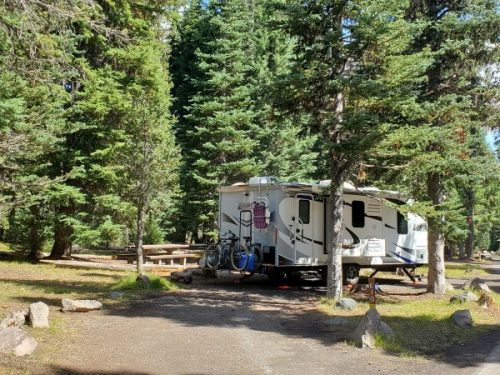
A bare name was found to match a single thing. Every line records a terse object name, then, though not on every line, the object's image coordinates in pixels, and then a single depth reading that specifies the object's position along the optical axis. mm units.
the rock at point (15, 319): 7758
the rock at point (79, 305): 9699
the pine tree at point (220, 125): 25469
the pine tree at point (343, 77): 10594
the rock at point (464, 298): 11898
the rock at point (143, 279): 13227
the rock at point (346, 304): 10828
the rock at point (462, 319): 9461
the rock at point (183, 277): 14823
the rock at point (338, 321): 9273
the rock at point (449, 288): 14348
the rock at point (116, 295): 11625
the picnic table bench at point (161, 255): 20031
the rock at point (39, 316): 8102
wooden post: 8211
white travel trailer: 14133
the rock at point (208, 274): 16500
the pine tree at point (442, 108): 11320
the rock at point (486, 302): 11477
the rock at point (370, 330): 7579
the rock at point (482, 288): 13359
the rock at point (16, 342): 6479
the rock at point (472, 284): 14109
